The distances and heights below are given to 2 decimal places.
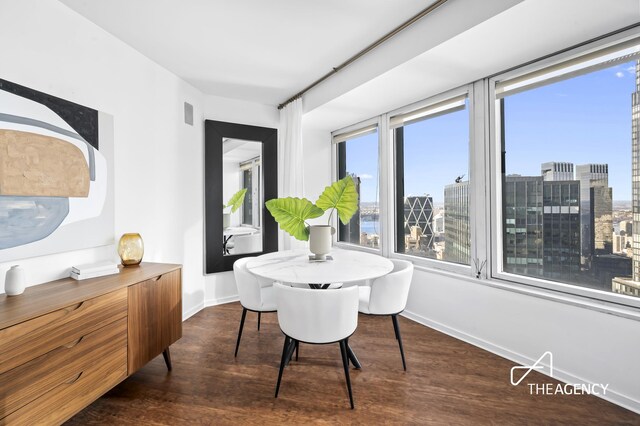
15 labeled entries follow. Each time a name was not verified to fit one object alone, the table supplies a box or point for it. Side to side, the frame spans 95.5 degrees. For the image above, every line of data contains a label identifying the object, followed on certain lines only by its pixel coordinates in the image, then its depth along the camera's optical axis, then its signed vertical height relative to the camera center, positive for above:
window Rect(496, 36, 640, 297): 1.90 +0.28
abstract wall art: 1.64 +0.25
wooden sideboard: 1.25 -0.66
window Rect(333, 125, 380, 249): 3.85 +0.49
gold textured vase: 2.23 -0.28
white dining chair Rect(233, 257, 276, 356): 2.21 -0.63
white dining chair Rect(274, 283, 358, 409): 1.67 -0.60
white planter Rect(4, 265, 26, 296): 1.53 -0.35
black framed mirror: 3.55 +0.27
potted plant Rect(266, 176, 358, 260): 2.42 +0.00
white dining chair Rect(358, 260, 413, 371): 2.07 -0.62
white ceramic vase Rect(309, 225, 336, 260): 2.41 -0.25
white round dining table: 1.88 -0.42
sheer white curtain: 3.69 +0.70
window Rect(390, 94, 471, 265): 2.84 +0.31
